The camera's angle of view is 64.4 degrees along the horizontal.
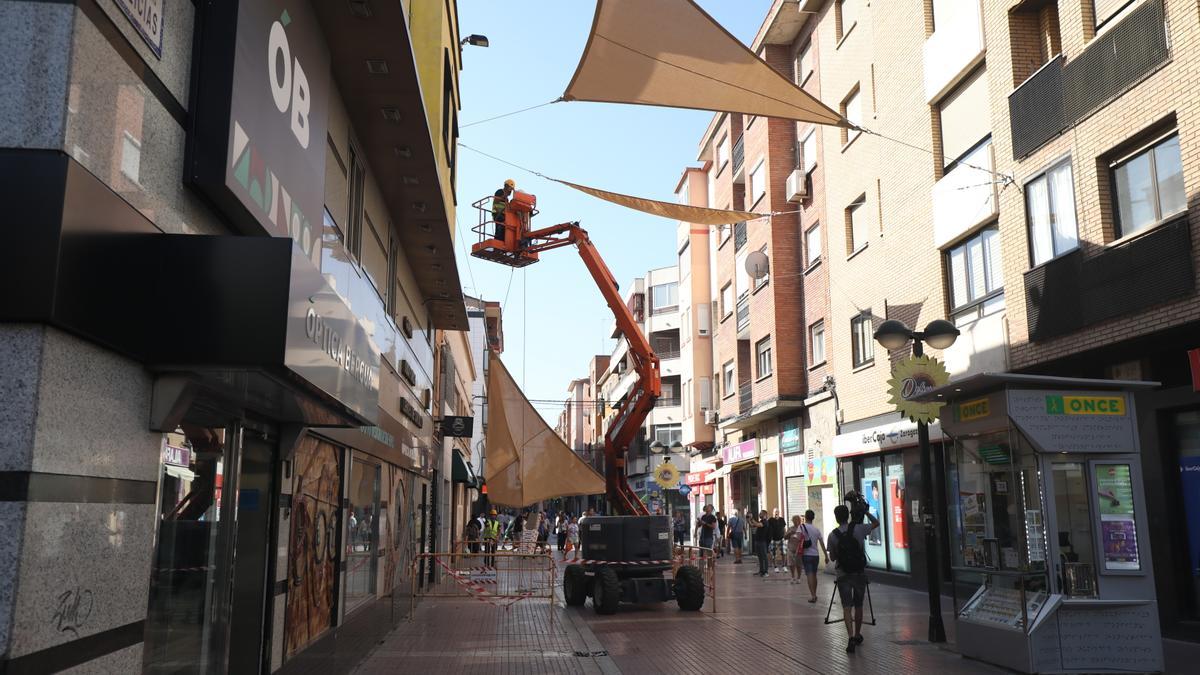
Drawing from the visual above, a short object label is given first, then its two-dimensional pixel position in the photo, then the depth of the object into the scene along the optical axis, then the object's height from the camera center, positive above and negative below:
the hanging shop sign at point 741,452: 34.28 +2.23
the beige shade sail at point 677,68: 11.24 +5.42
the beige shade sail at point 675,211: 17.00 +5.54
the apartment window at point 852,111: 23.92 +10.10
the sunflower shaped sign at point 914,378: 12.65 +1.75
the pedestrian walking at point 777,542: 25.70 -0.84
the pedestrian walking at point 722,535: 36.25 -0.90
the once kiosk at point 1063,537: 9.64 -0.28
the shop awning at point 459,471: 35.56 +1.56
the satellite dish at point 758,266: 30.96 +7.88
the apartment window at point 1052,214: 14.48 +4.58
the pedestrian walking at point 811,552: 18.00 -0.79
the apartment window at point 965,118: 17.58 +7.40
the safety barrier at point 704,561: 16.50 -0.92
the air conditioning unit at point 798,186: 28.34 +9.56
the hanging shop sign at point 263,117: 5.77 +2.73
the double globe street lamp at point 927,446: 12.02 +0.86
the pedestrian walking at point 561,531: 42.04 -0.83
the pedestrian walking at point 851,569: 11.99 -0.72
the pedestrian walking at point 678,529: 35.77 -0.64
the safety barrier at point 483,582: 16.17 -1.43
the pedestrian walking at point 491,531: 32.62 -0.61
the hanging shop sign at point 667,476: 34.12 +1.28
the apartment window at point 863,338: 22.97 +4.21
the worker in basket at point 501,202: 18.89 +6.09
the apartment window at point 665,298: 60.22 +13.42
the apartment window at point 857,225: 23.62 +7.13
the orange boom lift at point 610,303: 17.69 +3.91
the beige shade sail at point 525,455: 16.92 +1.01
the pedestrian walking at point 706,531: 30.51 -0.60
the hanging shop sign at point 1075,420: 10.02 +0.94
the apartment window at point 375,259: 13.09 +3.66
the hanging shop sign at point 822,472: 25.34 +1.07
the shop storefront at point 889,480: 20.38 +0.72
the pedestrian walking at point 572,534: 37.38 -0.84
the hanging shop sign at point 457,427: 24.96 +2.25
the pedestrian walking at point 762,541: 24.78 -0.76
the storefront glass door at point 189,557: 6.11 -0.29
